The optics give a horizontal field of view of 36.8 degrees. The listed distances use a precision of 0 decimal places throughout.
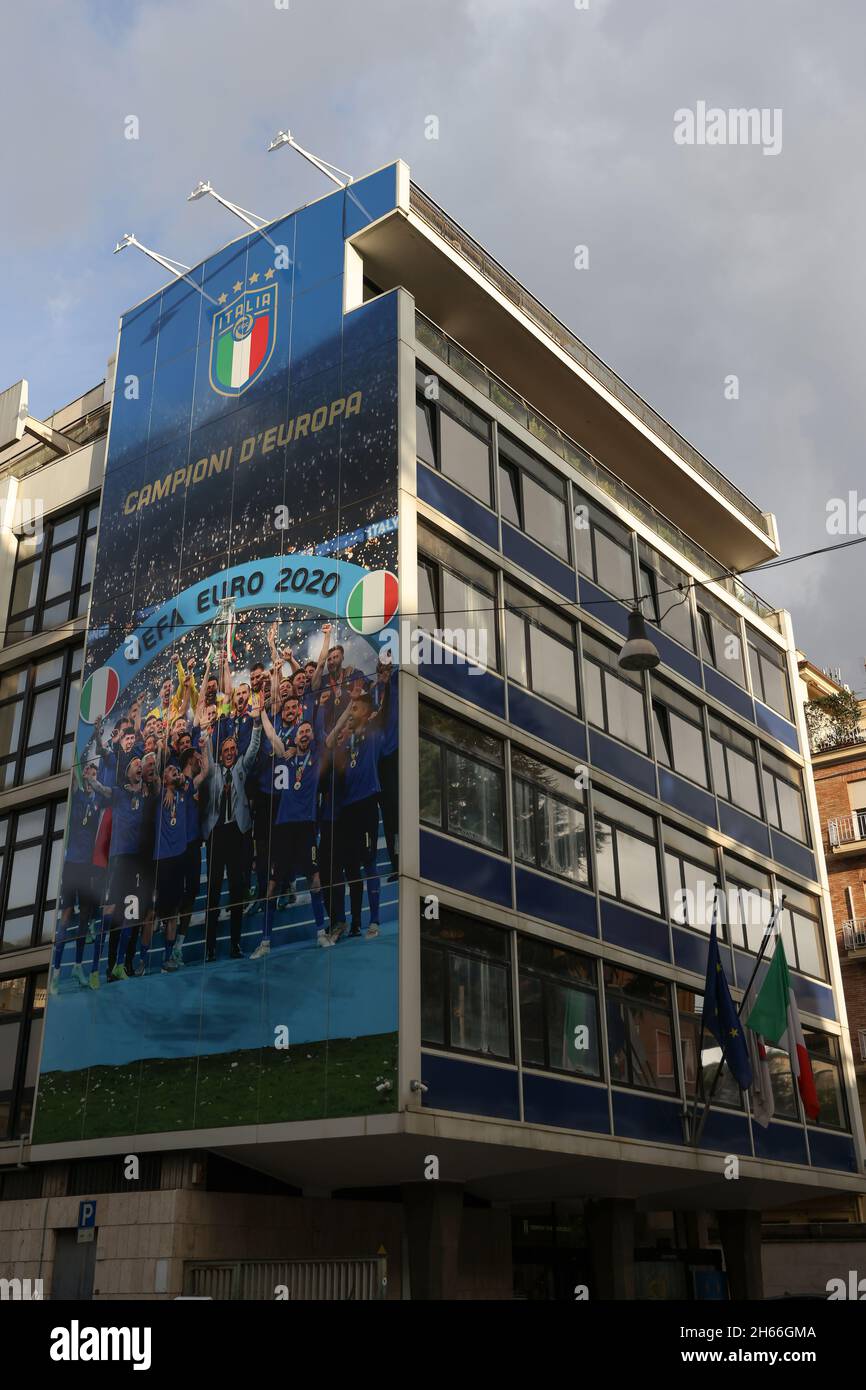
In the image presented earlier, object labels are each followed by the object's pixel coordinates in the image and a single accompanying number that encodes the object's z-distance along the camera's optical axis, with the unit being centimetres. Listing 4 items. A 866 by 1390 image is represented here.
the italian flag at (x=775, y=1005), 2809
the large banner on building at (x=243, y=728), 2269
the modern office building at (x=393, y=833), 2269
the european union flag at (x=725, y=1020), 2777
